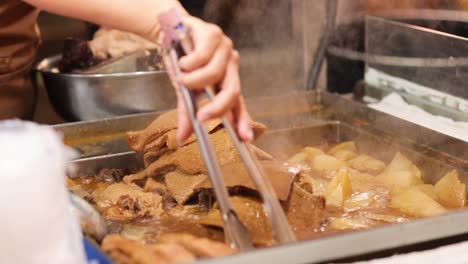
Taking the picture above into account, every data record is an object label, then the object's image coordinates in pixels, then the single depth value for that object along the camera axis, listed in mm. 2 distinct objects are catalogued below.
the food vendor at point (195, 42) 1226
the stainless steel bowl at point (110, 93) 1783
